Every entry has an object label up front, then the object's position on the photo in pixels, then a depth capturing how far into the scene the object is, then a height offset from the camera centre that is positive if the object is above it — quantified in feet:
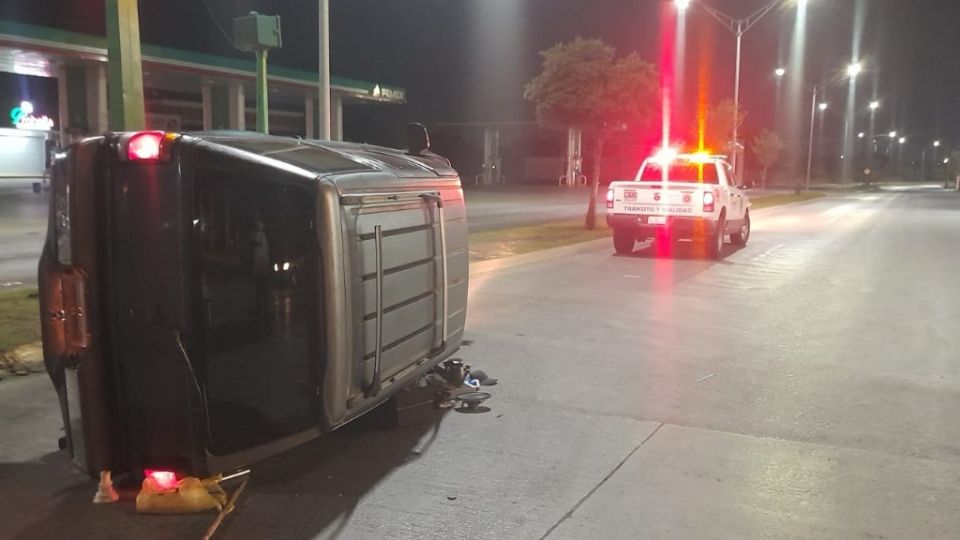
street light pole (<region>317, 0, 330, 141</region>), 41.27 +5.46
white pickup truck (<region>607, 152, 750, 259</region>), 50.14 -1.26
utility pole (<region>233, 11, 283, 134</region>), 34.09 +5.90
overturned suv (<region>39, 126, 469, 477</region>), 13.15 -1.89
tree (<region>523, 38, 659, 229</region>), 70.54 +7.87
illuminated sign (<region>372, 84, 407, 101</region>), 139.44 +15.01
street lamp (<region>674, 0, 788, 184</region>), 76.42 +16.25
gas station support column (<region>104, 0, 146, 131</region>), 26.23 +3.58
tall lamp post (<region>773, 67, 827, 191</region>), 147.92 +17.51
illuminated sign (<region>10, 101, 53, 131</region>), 156.04 +11.25
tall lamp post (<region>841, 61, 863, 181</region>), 154.81 +20.03
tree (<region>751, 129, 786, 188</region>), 219.41 +9.30
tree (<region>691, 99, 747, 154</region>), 122.01 +8.06
